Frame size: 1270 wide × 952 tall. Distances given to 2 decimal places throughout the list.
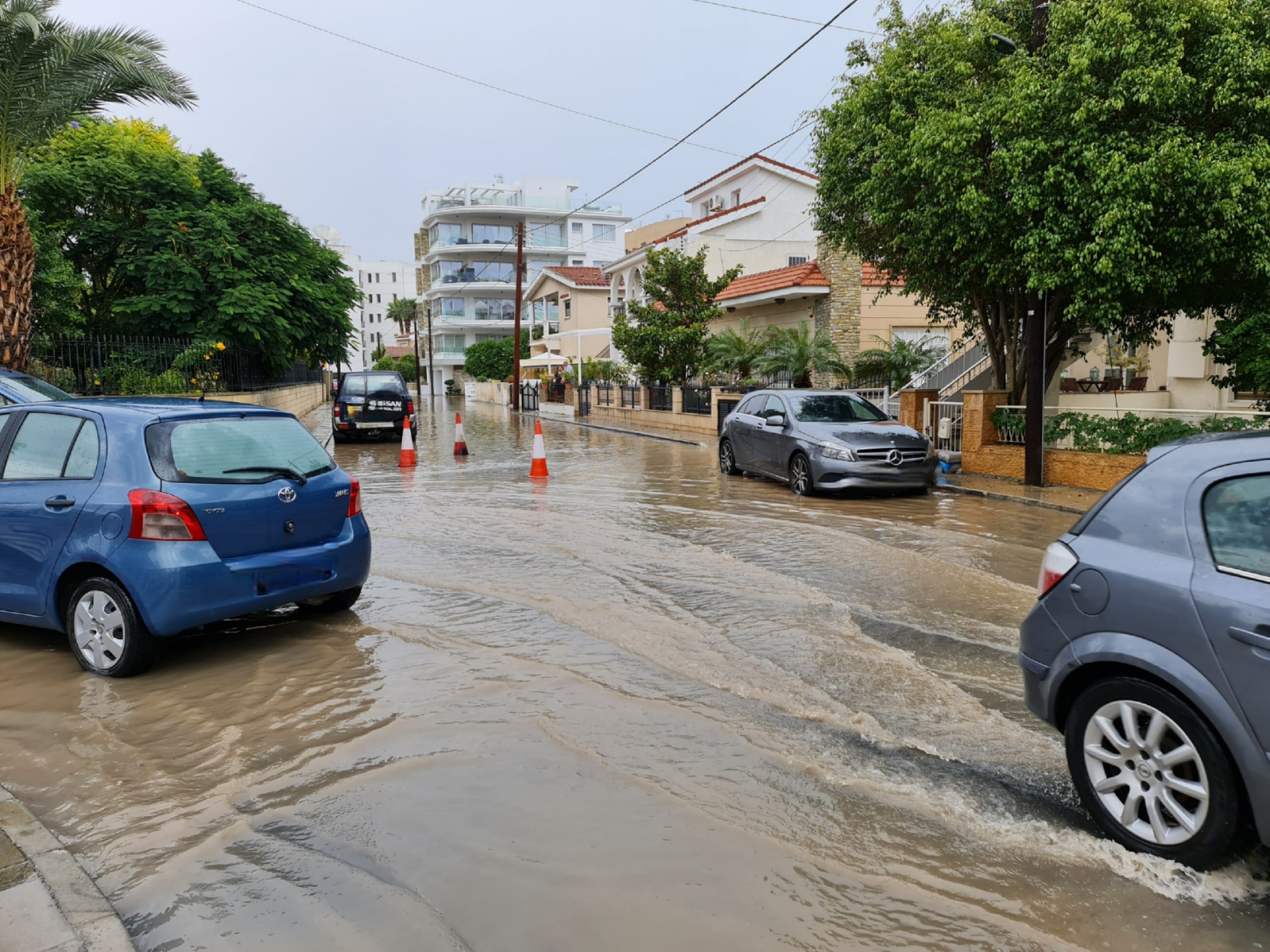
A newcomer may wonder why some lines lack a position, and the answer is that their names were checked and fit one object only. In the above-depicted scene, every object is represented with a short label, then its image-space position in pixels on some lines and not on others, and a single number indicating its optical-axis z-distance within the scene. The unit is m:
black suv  24.22
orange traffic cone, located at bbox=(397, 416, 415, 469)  17.72
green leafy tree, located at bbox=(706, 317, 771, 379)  27.34
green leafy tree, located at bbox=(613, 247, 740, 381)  28.84
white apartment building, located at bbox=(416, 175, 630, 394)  82.88
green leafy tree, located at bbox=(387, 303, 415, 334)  112.06
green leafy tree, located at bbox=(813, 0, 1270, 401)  11.63
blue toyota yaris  5.48
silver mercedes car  13.21
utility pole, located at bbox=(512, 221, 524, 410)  42.19
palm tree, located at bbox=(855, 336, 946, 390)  23.72
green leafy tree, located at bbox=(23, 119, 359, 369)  22.09
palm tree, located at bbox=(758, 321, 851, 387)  24.80
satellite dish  104.93
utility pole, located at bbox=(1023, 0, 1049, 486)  13.19
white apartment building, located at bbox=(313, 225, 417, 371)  132.88
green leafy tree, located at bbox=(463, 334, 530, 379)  66.56
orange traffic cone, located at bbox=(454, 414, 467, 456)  20.14
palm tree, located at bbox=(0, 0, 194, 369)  14.31
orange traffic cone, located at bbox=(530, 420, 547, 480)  15.88
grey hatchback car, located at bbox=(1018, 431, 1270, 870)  3.19
